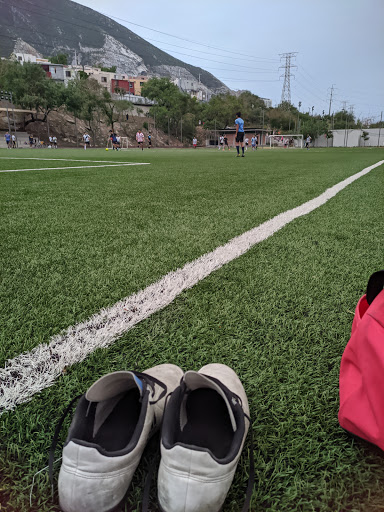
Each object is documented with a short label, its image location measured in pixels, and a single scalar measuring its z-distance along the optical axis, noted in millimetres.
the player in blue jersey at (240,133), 17412
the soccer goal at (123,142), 65781
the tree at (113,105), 63431
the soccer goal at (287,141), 70812
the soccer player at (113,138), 29388
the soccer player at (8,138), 41812
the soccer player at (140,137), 35922
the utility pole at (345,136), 73638
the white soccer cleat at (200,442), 828
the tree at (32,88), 51750
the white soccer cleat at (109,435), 846
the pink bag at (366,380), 947
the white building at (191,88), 179950
